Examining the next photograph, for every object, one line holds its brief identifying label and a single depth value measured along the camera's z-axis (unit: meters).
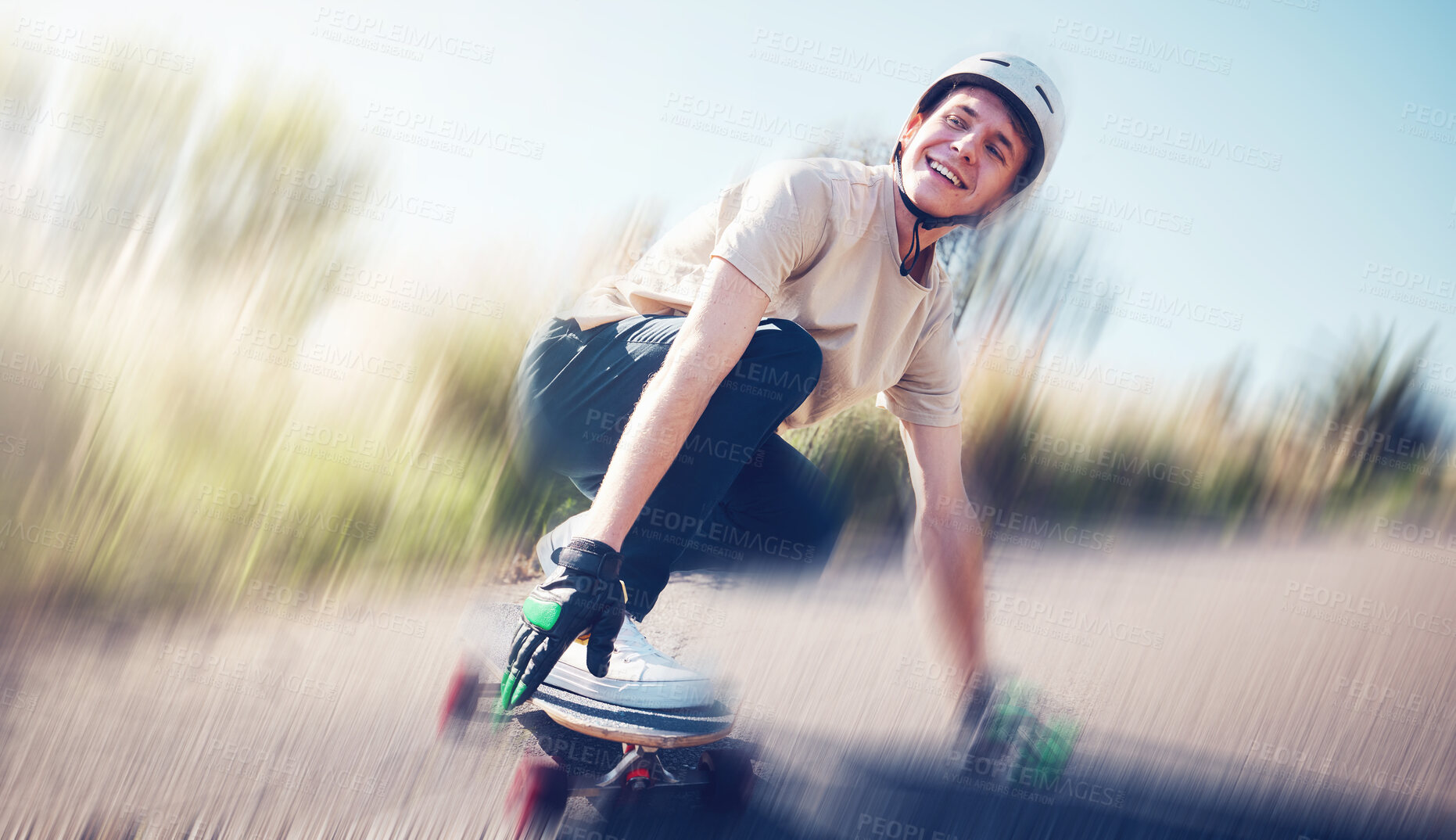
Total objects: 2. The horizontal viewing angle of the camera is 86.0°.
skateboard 1.54
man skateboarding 1.47
